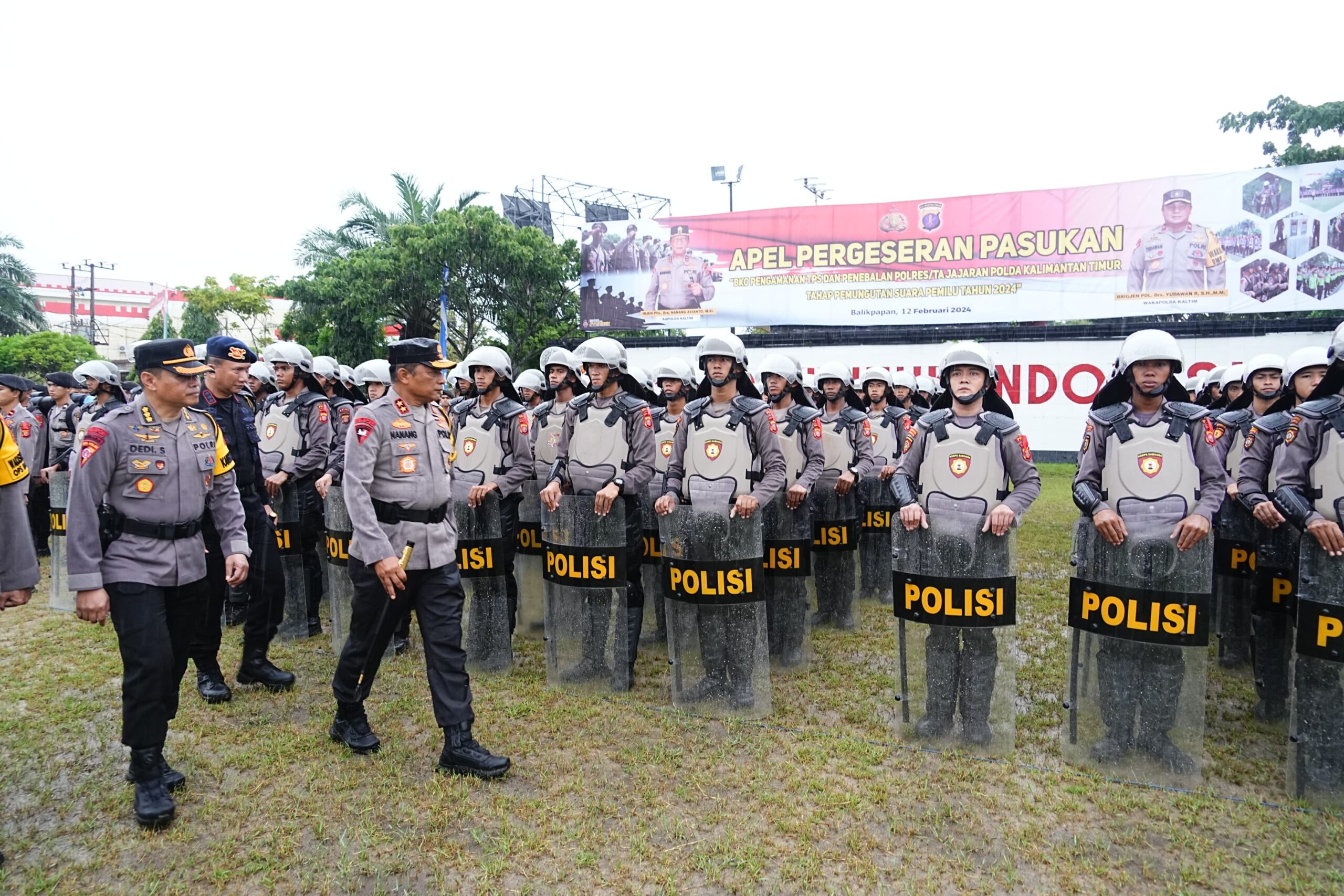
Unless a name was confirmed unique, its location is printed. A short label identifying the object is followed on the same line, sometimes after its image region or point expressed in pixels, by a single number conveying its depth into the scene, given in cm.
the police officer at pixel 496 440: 620
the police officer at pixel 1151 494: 416
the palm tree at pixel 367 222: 2592
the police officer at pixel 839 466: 719
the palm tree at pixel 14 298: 3238
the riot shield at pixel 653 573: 668
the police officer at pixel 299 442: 679
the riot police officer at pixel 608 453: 554
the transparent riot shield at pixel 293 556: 677
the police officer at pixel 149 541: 377
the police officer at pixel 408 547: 423
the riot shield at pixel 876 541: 815
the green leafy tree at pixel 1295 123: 2153
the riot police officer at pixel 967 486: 450
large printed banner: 1778
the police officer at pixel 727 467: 511
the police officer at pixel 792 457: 613
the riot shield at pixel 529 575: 700
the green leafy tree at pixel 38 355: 3080
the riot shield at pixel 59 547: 787
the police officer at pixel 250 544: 520
